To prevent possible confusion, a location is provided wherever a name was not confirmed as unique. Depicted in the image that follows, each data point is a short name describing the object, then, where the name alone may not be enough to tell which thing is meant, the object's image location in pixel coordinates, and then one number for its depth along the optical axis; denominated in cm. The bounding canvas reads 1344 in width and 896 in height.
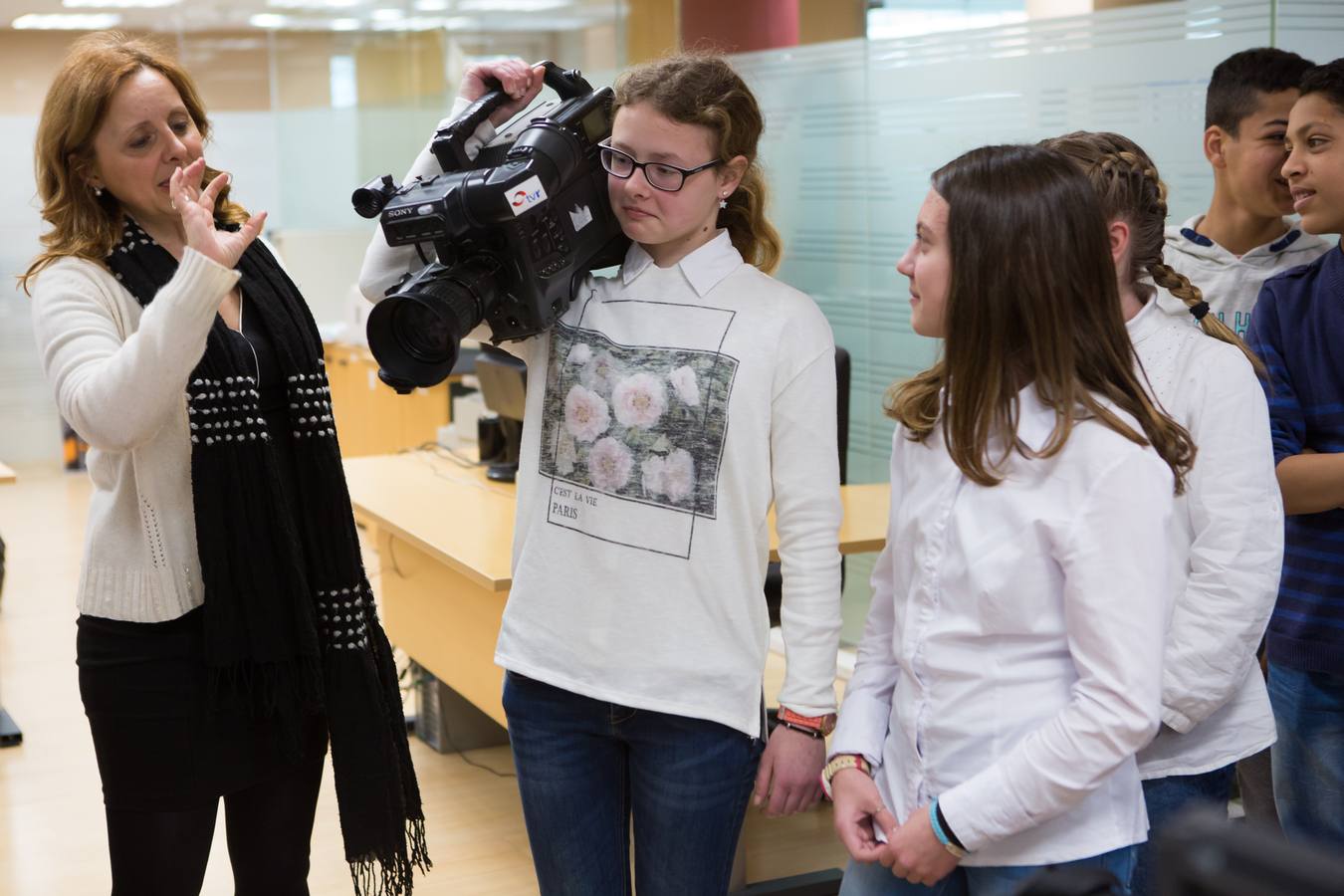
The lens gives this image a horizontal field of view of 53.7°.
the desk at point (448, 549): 275
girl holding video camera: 137
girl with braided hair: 130
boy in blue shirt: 165
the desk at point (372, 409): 594
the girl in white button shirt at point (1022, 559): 110
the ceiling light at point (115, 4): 742
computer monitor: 323
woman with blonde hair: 157
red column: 436
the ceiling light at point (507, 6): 606
